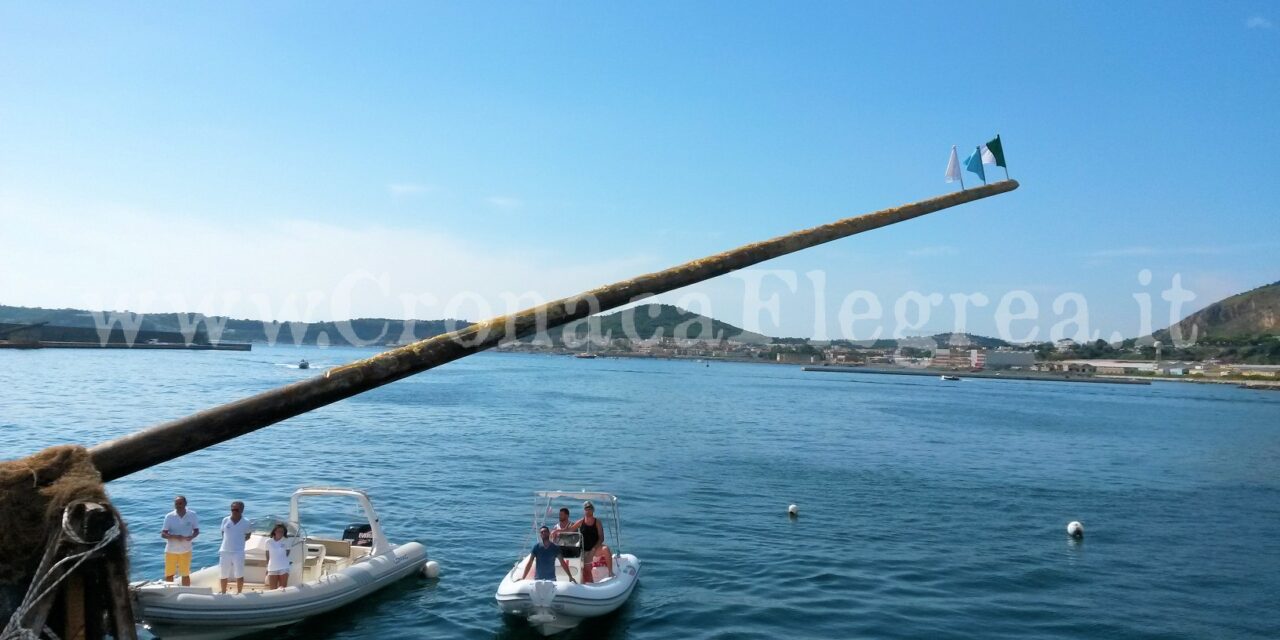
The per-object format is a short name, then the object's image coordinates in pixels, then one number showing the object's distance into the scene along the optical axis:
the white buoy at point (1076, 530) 28.27
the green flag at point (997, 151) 8.66
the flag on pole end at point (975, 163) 8.70
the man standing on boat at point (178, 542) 15.39
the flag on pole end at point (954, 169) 8.29
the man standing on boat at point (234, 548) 15.49
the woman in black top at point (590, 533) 18.16
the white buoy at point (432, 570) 20.91
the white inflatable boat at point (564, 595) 16.44
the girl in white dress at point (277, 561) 16.36
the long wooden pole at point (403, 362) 4.70
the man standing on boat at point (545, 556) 17.03
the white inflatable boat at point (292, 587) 14.60
